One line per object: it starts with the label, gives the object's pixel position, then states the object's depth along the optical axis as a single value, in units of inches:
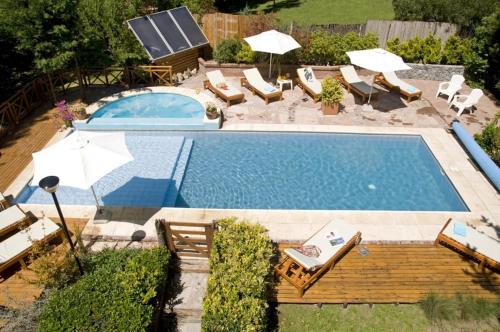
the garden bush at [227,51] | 792.9
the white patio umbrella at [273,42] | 681.0
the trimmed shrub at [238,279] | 274.4
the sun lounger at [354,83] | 689.6
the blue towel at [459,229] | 383.2
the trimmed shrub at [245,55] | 786.8
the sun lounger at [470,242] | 366.3
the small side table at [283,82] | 718.4
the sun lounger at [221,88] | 669.9
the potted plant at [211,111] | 603.2
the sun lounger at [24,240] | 351.6
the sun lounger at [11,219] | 386.3
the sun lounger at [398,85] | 687.1
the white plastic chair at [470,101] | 634.2
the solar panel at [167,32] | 735.1
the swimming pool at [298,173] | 472.4
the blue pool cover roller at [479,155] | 479.2
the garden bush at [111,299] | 275.4
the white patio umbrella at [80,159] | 358.6
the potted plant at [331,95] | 629.3
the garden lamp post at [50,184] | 283.6
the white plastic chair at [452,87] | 685.9
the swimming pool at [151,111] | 604.1
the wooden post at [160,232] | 341.7
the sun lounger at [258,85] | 681.0
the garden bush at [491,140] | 522.3
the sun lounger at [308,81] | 708.0
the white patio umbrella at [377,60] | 610.2
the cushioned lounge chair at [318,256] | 341.7
